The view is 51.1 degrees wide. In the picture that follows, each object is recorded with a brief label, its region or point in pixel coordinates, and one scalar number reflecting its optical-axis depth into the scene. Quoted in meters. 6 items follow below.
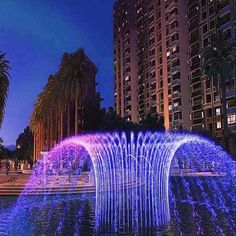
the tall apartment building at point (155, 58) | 64.87
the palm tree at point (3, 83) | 27.27
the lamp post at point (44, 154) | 23.00
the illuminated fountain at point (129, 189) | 10.76
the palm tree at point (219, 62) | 36.13
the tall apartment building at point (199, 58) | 52.60
